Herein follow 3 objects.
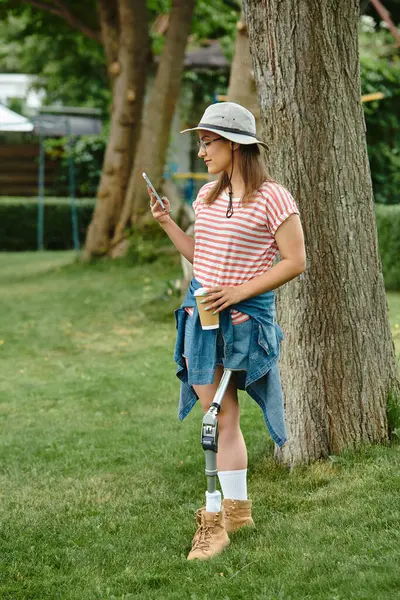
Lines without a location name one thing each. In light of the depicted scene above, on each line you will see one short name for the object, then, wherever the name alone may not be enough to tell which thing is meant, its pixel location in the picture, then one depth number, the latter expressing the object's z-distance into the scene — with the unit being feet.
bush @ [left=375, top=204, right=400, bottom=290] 38.11
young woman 12.16
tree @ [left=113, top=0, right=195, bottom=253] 50.14
